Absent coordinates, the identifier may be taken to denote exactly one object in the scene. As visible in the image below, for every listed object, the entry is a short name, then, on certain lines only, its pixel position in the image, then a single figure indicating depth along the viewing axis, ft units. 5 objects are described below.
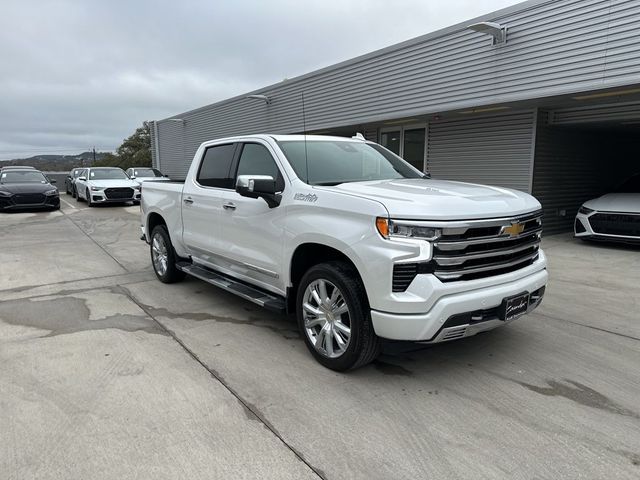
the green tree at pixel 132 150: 206.28
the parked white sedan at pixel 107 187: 62.90
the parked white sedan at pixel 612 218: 28.55
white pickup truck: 10.48
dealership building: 28.81
